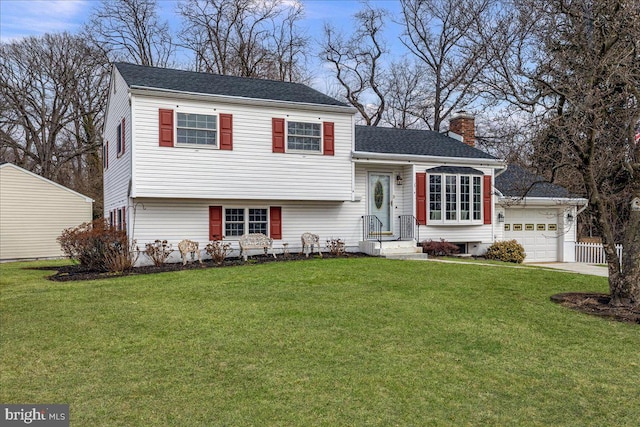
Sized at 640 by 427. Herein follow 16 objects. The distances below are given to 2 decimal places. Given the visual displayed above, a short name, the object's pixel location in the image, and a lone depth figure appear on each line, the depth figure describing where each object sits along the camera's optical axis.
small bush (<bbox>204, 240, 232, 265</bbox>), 13.56
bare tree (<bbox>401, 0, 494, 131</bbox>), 27.78
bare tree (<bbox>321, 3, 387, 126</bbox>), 31.30
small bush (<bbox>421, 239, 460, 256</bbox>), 16.17
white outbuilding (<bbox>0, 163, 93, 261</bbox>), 20.55
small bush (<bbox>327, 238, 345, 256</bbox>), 15.27
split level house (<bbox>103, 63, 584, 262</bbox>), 13.48
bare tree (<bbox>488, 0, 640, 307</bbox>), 7.72
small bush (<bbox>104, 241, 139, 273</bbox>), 12.06
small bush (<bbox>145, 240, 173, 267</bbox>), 13.17
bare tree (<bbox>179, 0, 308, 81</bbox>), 29.95
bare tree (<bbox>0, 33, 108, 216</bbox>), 27.88
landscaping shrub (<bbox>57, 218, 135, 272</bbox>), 12.24
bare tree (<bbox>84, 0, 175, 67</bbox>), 28.97
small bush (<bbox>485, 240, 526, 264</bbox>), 17.27
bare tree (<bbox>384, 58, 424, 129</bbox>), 31.30
